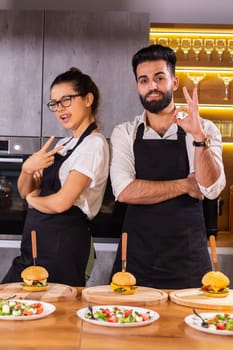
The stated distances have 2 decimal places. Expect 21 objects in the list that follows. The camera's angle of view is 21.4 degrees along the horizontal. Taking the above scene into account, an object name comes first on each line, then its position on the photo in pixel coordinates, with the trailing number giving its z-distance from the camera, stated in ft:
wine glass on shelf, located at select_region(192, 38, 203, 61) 14.21
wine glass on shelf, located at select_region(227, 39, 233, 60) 14.48
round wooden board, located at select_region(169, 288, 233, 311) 6.58
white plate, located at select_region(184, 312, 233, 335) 5.51
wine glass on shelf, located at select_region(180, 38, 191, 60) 14.25
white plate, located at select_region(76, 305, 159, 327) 5.71
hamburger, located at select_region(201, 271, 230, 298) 6.91
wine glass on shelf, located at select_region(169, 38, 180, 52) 14.29
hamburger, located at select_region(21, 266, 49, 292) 7.13
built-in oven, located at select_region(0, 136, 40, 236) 12.87
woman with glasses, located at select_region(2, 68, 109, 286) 8.36
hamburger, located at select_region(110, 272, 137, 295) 6.99
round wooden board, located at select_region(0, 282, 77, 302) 6.82
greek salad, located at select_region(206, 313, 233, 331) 5.61
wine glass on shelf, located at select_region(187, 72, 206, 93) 14.47
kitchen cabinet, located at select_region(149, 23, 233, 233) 14.24
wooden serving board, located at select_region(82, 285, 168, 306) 6.72
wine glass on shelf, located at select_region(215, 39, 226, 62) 14.24
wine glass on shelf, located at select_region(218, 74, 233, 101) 14.52
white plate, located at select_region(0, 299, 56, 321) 5.86
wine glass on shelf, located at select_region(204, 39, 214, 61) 14.25
